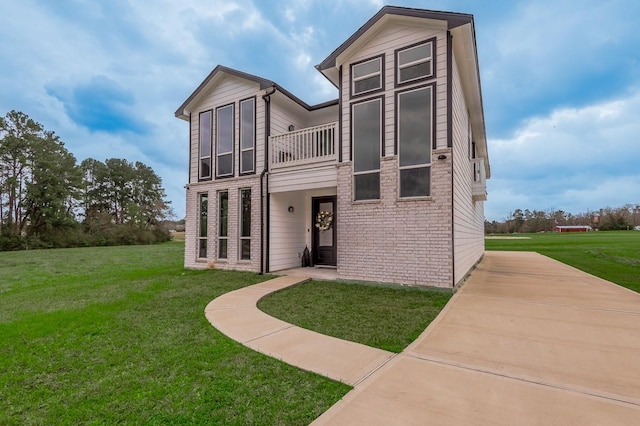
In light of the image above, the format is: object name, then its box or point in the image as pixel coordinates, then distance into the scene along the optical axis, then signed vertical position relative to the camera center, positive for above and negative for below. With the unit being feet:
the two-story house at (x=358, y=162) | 21.71 +5.59
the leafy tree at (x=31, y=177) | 79.25 +14.04
